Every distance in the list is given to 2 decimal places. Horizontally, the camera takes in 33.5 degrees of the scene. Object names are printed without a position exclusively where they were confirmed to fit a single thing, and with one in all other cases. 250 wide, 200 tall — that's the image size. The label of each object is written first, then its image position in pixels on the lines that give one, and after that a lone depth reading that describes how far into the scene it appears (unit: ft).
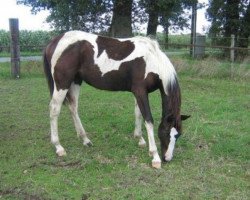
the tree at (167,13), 48.71
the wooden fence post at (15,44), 40.34
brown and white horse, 17.67
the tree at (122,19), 49.32
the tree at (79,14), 47.60
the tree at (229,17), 62.90
